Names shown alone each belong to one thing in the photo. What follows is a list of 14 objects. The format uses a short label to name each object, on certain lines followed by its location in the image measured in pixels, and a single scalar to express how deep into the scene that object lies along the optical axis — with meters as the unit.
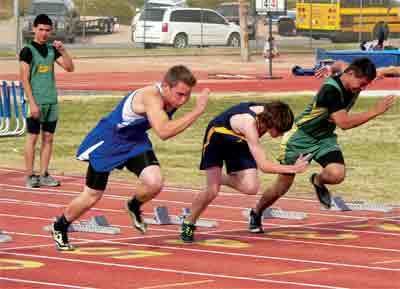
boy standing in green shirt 16.69
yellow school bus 58.84
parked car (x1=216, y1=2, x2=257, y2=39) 65.25
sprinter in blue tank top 11.88
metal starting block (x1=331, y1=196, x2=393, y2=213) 15.53
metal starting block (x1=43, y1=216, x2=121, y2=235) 13.59
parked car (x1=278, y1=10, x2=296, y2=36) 67.25
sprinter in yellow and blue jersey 12.34
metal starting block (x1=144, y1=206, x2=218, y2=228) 14.20
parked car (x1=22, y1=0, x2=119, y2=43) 57.25
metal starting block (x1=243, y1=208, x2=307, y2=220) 14.89
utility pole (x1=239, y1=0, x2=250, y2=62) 48.59
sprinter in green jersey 13.16
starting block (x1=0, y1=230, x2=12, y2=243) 13.06
